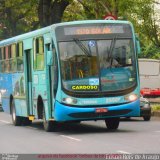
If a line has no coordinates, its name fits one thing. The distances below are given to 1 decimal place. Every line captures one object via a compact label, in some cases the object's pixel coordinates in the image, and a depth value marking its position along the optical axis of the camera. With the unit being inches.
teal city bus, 780.0
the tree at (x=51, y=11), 1651.1
